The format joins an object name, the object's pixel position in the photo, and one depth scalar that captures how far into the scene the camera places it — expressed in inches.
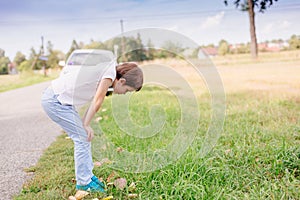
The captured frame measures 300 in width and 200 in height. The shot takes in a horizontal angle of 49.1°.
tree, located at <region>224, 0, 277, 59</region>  802.8
